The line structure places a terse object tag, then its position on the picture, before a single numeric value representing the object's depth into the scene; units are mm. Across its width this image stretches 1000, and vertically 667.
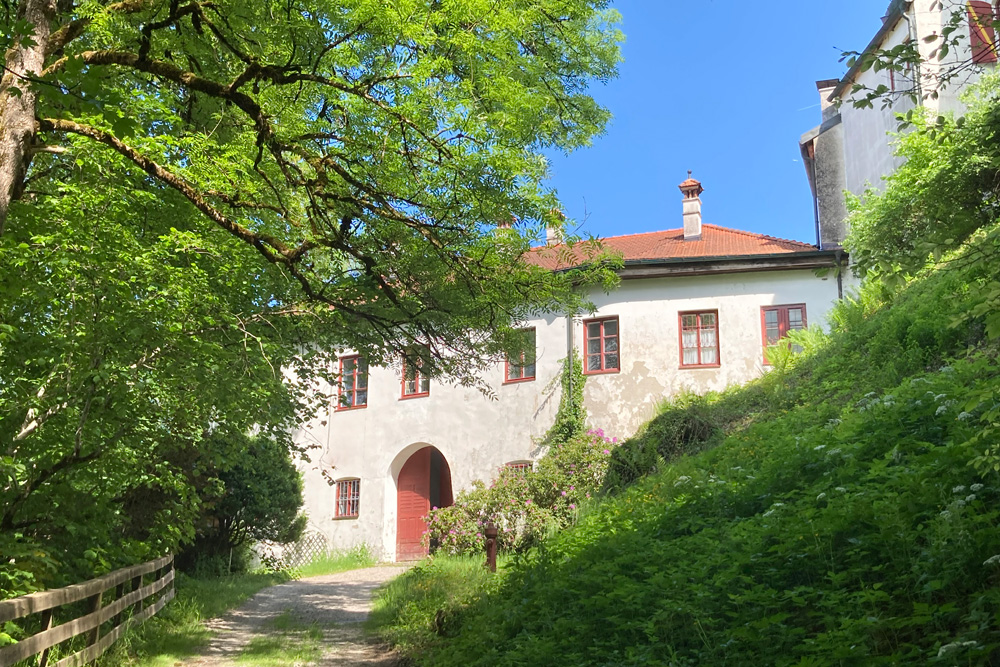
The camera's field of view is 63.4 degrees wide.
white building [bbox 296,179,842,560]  18812
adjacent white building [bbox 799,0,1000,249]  18266
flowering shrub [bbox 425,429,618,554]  17172
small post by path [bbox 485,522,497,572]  11602
